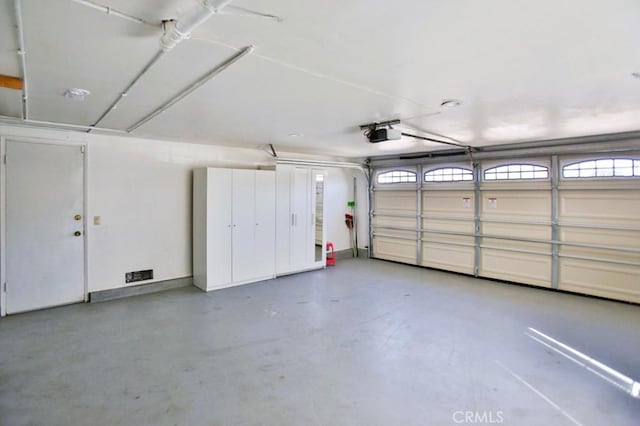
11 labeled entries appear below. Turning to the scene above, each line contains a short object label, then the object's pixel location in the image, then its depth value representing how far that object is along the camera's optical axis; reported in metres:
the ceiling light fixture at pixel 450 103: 2.91
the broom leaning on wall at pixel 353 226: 7.78
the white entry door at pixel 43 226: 3.96
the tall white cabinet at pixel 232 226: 4.98
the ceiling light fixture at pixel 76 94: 2.65
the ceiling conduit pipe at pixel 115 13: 1.47
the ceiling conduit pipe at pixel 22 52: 1.51
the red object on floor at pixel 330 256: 6.96
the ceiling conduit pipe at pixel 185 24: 1.32
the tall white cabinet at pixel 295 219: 5.82
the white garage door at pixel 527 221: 4.57
